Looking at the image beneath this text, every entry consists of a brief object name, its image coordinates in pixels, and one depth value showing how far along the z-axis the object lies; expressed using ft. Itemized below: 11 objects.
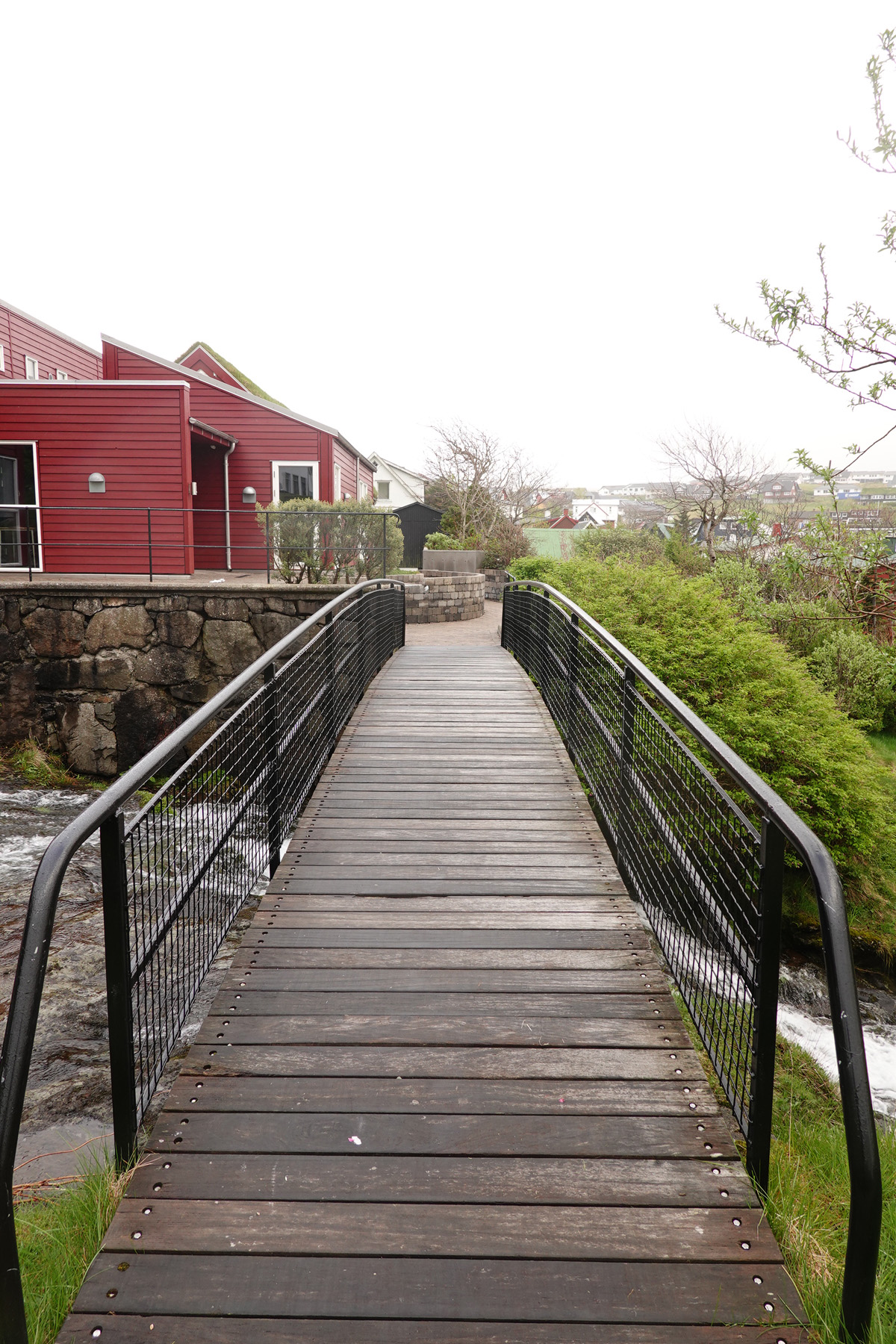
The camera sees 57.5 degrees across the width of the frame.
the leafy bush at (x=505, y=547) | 85.46
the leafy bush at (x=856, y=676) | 42.29
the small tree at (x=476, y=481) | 97.81
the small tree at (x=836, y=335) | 14.92
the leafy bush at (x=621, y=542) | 73.00
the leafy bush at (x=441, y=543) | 77.82
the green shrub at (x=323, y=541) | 41.98
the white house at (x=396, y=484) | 148.66
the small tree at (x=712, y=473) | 82.69
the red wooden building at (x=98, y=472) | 47.29
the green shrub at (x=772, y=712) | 26.02
